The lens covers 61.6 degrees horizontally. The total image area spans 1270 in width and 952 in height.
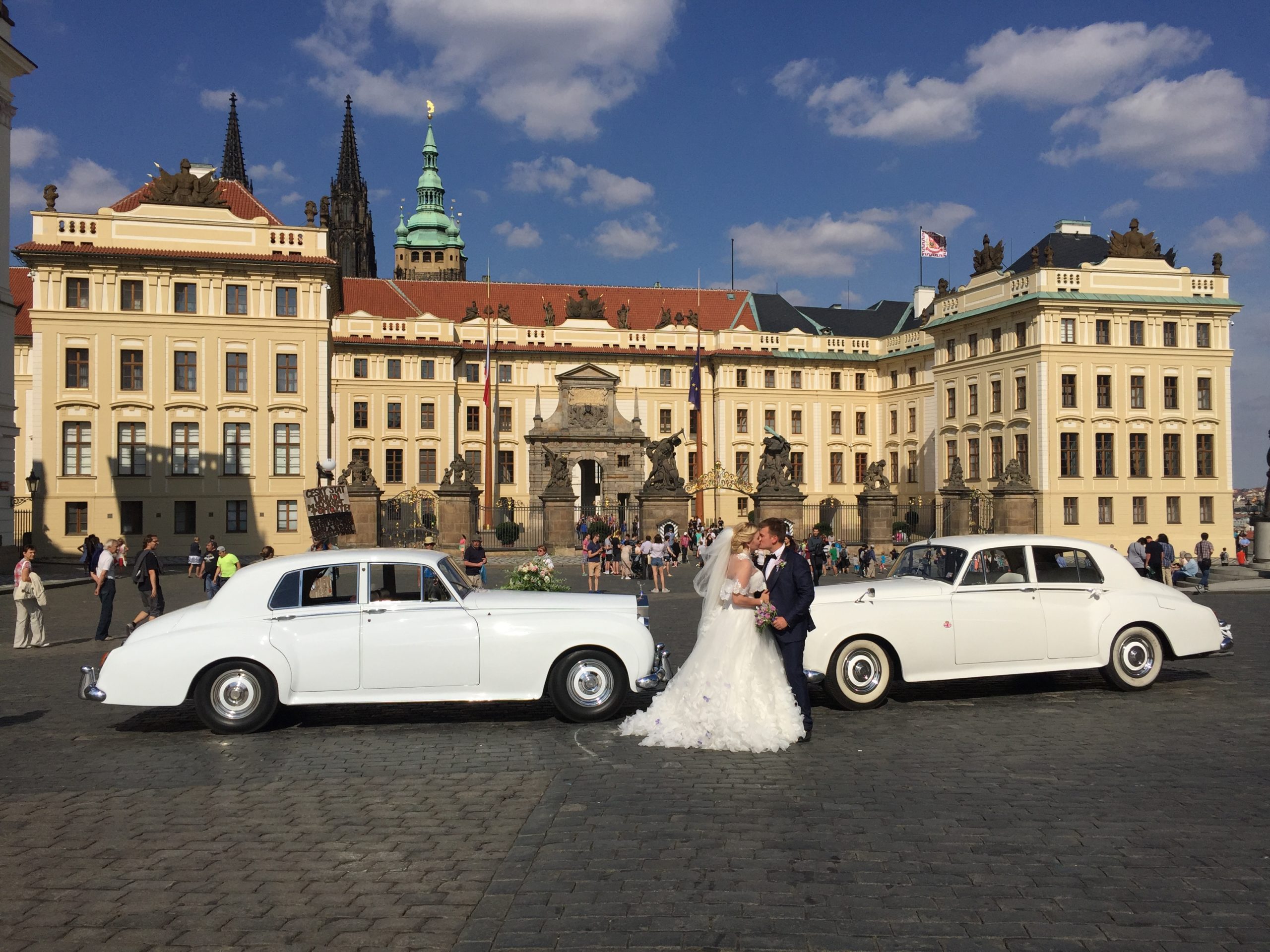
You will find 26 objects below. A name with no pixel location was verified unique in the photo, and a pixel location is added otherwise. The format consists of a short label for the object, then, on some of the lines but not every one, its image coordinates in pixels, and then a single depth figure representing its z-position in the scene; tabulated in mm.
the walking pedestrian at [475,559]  23344
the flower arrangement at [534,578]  15891
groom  8906
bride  8656
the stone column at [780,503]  39062
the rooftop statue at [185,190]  47469
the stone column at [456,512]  38531
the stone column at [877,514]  41906
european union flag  52750
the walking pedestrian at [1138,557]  24703
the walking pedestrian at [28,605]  16062
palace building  46656
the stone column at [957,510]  44000
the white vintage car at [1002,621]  10539
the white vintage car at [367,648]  9375
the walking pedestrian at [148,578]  17172
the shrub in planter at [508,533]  43344
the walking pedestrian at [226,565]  18953
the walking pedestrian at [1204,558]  26062
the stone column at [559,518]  41000
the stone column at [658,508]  40000
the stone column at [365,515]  37438
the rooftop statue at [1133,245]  53500
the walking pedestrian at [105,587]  16859
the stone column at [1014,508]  42344
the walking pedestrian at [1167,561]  26250
